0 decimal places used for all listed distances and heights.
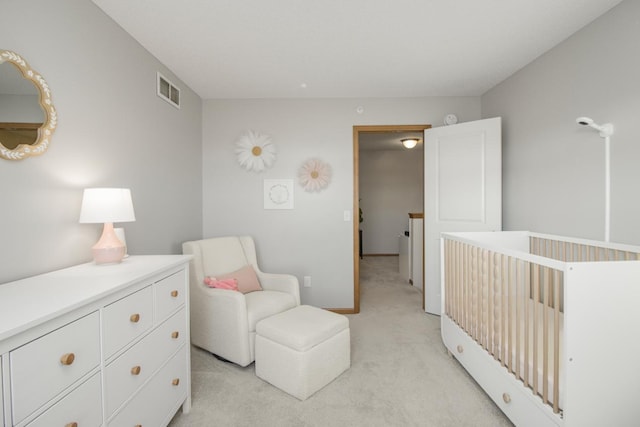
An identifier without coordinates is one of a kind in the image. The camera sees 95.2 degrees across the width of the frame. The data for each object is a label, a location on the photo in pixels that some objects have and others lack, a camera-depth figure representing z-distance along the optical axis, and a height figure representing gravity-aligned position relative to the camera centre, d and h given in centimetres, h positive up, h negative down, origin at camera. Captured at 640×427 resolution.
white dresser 78 -46
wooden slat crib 114 -61
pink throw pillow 244 -59
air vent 231 +100
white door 273 +24
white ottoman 176 -89
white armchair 203 -69
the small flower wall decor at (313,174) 312 +38
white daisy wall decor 310 +64
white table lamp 140 -1
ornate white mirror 117 +44
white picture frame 315 +18
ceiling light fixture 498 +115
